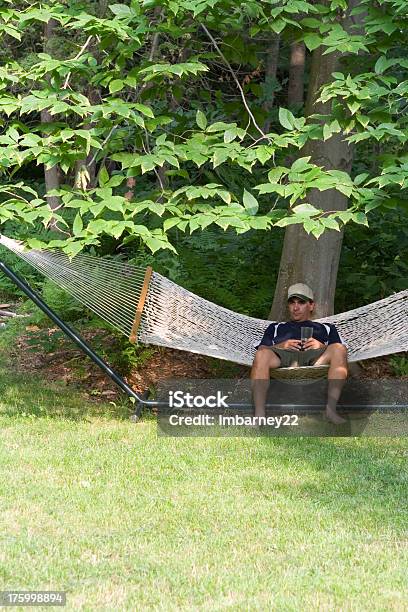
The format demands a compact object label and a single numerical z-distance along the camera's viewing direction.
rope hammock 8.78
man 8.79
